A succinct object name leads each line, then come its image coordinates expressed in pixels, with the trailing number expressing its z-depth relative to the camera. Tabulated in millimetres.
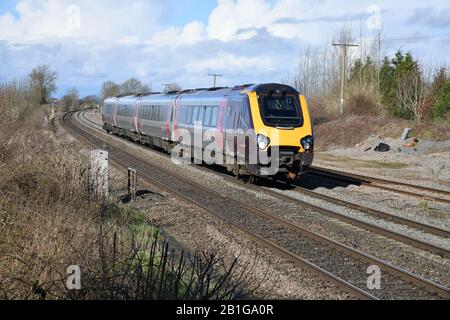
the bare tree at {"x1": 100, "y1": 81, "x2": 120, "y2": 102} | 108750
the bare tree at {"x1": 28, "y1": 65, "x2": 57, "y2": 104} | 87438
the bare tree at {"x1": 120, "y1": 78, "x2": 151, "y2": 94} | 108169
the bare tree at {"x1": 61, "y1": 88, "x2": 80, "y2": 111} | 109838
